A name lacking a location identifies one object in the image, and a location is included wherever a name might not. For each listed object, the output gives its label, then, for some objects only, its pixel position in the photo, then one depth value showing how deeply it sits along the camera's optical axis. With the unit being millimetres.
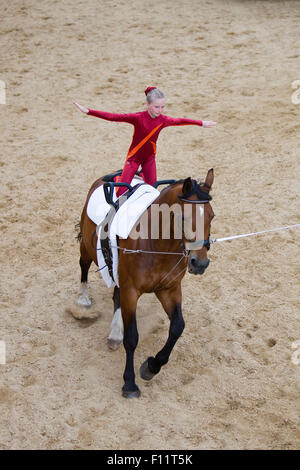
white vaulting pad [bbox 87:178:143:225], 9859
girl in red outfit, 8953
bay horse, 7633
